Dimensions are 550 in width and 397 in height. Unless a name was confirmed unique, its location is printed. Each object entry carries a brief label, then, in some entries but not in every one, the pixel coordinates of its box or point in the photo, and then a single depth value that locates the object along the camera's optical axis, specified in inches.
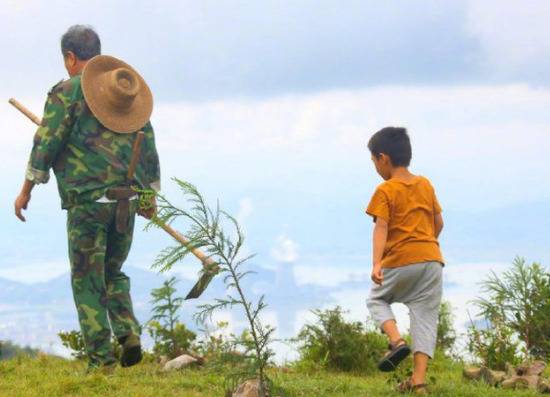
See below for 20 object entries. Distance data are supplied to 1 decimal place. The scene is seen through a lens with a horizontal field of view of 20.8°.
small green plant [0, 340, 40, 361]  622.6
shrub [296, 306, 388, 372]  570.1
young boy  428.2
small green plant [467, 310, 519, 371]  537.6
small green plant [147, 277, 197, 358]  593.6
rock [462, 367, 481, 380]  498.7
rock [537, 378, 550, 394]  467.1
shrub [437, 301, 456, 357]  631.7
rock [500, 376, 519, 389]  473.9
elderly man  503.0
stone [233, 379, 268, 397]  404.9
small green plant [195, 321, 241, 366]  592.6
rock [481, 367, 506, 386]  482.9
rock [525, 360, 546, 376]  485.5
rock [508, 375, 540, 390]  473.9
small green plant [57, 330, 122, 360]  621.4
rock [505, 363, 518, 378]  487.6
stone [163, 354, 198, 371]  549.6
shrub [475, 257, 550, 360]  572.6
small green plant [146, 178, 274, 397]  398.3
